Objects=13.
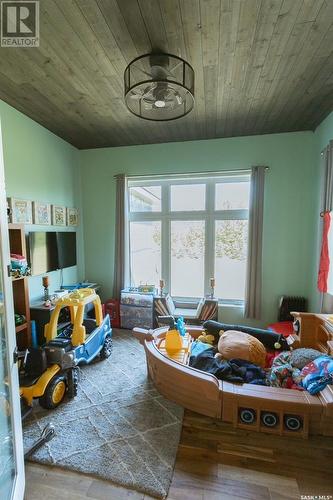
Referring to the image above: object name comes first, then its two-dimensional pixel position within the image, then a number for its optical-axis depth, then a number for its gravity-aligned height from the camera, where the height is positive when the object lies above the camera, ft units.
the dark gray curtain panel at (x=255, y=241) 11.28 -0.41
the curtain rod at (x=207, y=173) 11.71 +3.01
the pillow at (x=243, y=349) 7.75 -3.87
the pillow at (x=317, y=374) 5.86 -3.68
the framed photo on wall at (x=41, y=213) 9.82 +0.84
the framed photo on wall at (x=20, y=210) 8.68 +0.83
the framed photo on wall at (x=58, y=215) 11.02 +0.81
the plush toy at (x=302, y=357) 7.02 -3.72
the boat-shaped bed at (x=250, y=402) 5.56 -4.16
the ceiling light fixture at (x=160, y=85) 6.05 +3.74
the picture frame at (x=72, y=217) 12.22 +0.83
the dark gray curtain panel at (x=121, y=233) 12.64 -0.04
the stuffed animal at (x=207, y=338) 9.16 -4.11
